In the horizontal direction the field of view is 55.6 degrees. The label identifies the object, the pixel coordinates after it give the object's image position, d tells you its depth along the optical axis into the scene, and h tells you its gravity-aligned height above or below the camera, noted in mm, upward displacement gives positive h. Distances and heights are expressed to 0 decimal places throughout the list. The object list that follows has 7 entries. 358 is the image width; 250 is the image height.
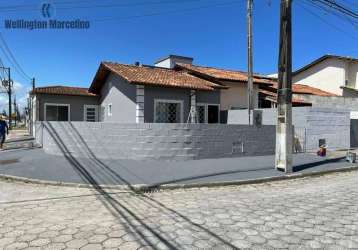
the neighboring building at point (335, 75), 28797 +4777
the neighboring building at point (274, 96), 21964 +2169
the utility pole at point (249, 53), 17156 +3906
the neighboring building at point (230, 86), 20391 +2670
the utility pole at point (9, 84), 44281 +5524
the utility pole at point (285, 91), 10406 +1160
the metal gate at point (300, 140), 15922 -541
